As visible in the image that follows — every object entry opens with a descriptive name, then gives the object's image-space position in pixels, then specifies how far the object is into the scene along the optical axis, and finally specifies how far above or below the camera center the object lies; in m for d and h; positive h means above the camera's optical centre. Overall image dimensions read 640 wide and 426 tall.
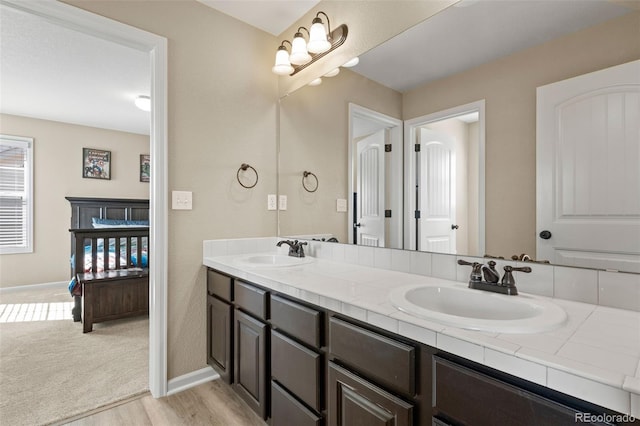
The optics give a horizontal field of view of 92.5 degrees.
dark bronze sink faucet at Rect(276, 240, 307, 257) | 2.06 -0.24
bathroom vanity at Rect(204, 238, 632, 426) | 0.66 -0.44
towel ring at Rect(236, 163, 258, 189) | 2.22 +0.32
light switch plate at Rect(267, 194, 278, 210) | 2.40 +0.09
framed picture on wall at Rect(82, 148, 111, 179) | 4.93 +0.82
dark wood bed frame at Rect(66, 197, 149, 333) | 3.01 -0.67
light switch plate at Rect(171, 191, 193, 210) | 1.92 +0.08
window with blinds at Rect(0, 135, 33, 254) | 4.36 +0.28
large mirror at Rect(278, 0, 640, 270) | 1.04 +0.45
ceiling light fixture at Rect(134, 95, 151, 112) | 3.62 +1.33
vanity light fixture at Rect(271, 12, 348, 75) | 1.88 +1.07
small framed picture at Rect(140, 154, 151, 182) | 5.49 +0.83
